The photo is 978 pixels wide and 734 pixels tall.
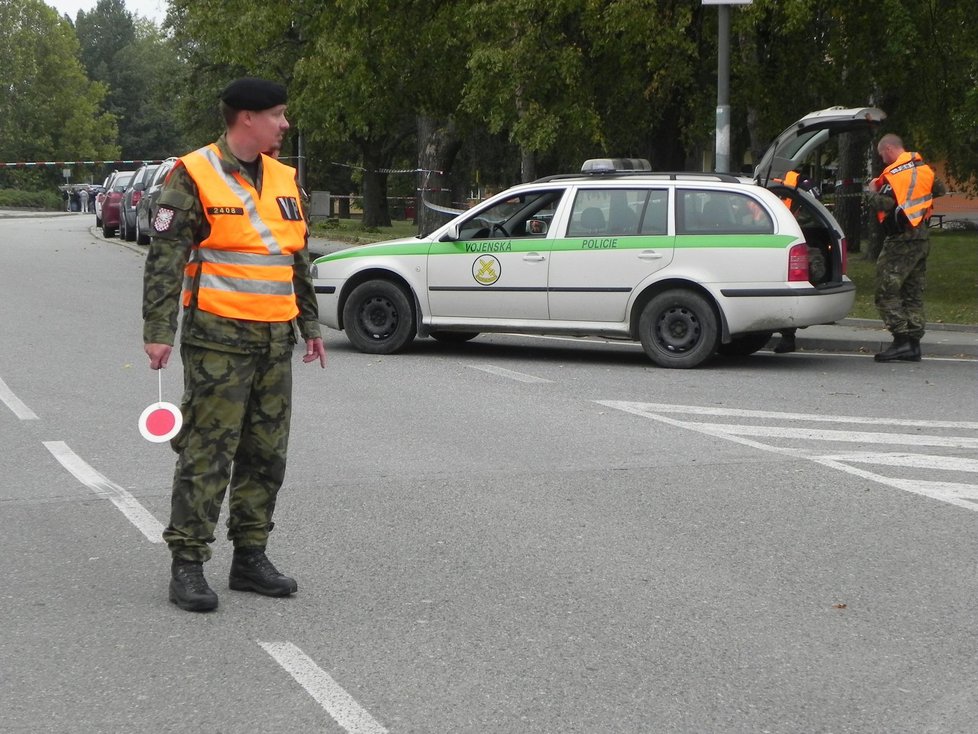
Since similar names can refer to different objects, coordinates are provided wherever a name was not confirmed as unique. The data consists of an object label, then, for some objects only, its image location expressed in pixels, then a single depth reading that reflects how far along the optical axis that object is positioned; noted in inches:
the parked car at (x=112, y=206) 1428.4
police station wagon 508.7
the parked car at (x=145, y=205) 1174.5
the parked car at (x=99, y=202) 1535.7
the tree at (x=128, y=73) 4724.4
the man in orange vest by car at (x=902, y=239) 540.1
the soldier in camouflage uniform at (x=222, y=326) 211.5
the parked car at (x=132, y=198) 1318.9
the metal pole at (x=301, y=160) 1418.6
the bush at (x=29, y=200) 2962.6
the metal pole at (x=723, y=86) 670.5
